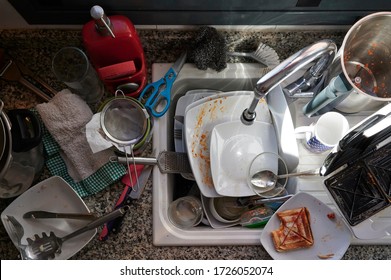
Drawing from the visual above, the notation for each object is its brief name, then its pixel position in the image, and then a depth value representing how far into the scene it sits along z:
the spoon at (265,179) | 0.90
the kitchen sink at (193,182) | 0.84
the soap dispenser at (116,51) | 0.75
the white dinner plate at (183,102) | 0.96
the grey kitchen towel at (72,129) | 0.84
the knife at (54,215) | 0.82
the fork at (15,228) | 0.80
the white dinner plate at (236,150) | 0.89
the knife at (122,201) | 0.83
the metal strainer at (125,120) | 0.83
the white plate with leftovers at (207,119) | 0.90
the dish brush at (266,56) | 0.91
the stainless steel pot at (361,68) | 0.76
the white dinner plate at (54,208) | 0.82
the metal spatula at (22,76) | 0.89
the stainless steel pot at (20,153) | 0.68
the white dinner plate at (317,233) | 0.84
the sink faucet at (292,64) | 0.60
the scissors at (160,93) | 0.89
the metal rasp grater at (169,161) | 0.85
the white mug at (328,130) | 0.88
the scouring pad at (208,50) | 0.88
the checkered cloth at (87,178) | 0.85
